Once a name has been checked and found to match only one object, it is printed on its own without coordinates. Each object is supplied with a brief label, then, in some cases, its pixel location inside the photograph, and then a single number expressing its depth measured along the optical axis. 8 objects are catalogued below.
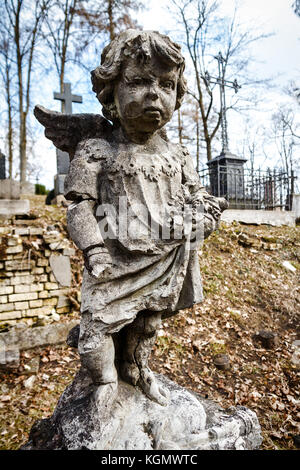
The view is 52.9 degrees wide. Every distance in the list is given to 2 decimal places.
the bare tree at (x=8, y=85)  16.48
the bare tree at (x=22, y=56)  15.41
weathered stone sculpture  1.51
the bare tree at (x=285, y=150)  20.14
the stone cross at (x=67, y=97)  8.48
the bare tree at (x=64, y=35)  14.87
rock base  1.44
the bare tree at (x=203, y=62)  15.65
